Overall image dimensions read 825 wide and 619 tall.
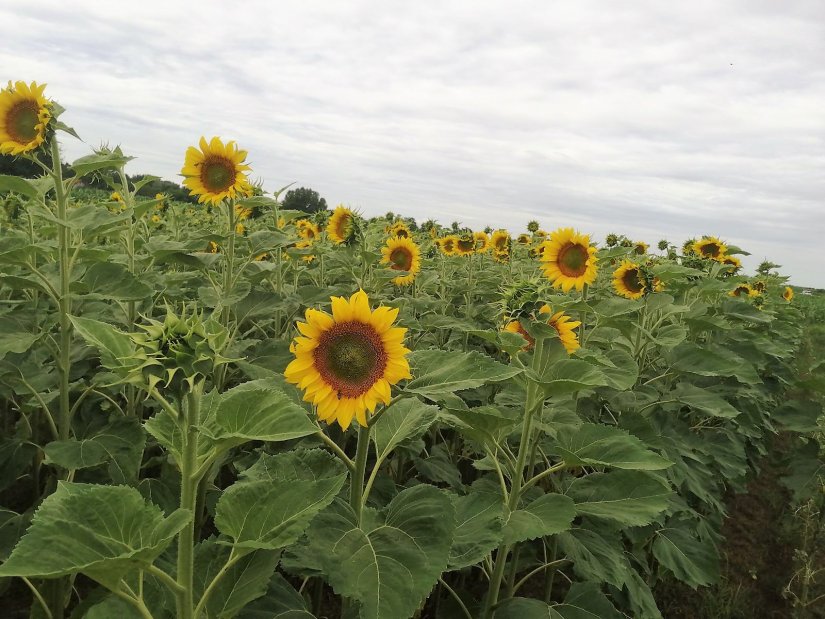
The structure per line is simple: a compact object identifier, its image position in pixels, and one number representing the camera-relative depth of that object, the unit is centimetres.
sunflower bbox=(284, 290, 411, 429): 168
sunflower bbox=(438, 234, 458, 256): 686
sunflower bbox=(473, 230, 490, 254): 667
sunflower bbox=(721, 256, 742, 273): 668
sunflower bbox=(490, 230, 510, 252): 744
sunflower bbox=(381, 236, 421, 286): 521
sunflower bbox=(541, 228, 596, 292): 378
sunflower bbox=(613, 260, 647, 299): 421
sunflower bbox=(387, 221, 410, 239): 671
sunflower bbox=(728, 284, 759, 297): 814
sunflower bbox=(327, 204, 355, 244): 476
